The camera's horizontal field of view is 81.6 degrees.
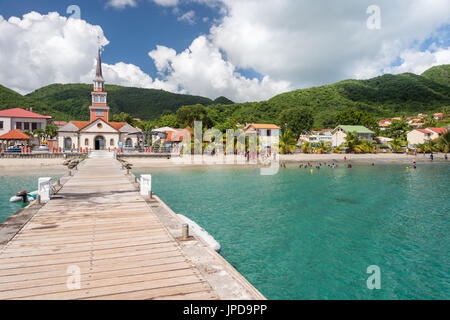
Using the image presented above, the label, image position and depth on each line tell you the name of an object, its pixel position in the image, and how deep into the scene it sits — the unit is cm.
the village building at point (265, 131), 6788
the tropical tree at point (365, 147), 6309
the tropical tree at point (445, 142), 6662
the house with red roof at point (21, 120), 6144
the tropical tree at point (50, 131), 6091
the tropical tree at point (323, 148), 6127
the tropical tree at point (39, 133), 6030
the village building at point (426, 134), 7862
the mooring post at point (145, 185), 1106
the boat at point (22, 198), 1671
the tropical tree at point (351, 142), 6275
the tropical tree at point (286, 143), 5704
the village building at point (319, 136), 8362
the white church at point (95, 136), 4925
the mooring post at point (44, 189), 998
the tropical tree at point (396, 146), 6820
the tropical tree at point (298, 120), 7781
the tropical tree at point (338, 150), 6350
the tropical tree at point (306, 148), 6140
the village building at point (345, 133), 7311
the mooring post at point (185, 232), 625
